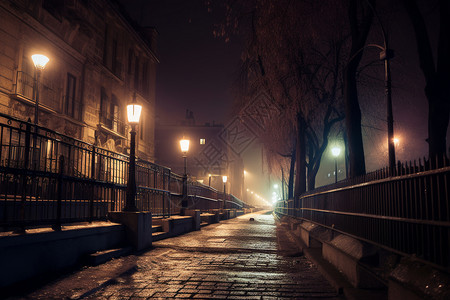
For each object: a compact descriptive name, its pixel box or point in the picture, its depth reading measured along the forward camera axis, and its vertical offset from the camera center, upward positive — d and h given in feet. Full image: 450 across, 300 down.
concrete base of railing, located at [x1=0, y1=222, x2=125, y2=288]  18.42 -2.26
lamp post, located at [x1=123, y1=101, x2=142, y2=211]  33.42 +1.80
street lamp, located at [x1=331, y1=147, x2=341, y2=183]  88.17 +11.58
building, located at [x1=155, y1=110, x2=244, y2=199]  245.45 +34.38
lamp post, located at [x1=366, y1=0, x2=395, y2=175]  39.78 +12.33
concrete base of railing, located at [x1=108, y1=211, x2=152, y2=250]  32.63 -1.29
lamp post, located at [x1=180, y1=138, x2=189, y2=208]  60.39 +3.65
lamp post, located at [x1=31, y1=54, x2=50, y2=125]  51.48 +17.94
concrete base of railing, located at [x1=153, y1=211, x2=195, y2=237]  45.57 -2.13
